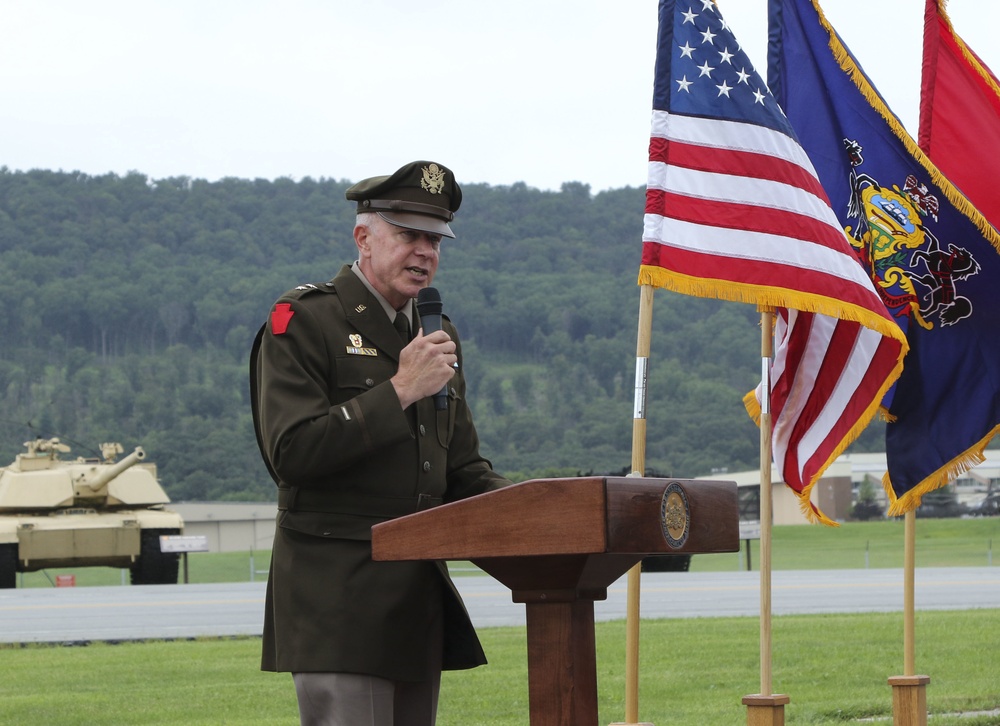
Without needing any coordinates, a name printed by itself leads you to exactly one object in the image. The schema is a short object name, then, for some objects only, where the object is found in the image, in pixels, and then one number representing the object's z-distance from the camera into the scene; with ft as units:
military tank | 165.94
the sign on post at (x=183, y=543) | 163.07
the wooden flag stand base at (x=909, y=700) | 40.48
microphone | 22.59
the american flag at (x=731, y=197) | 36.15
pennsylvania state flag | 43.21
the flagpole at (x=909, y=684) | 40.48
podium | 18.73
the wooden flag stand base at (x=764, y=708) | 35.33
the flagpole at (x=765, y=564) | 35.43
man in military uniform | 21.47
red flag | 46.90
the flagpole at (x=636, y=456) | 33.25
